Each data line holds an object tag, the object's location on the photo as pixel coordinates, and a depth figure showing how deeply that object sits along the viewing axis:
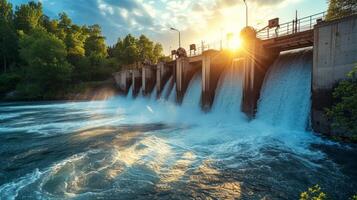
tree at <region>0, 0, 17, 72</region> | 62.66
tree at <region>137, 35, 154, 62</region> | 63.75
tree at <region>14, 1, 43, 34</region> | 68.31
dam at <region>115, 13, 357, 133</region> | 11.15
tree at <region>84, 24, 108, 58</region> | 70.06
